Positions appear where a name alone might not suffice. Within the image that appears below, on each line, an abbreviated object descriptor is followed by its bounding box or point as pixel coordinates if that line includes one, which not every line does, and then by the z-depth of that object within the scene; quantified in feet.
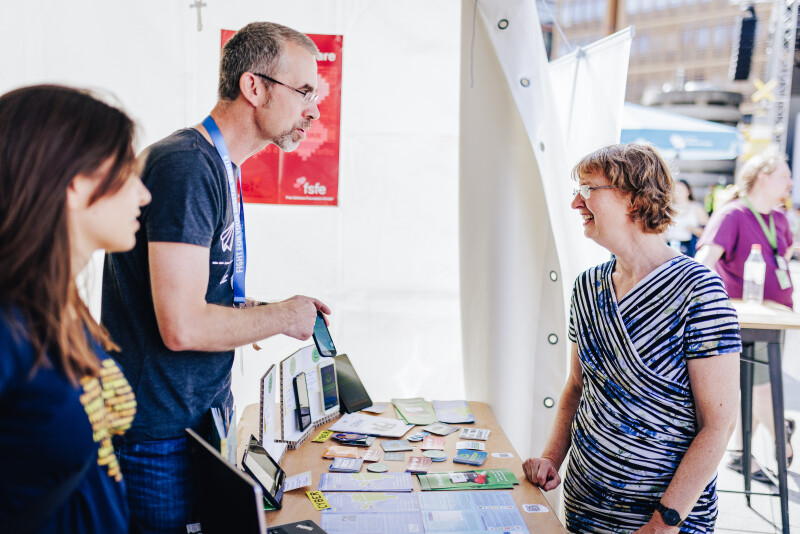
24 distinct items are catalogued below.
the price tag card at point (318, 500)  4.30
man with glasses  3.66
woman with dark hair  2.27
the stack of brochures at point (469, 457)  5.11
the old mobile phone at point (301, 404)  5.51
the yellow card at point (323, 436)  5.60
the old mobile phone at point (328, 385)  6.11
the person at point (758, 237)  11.03
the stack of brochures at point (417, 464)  4.94
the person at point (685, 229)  19.39
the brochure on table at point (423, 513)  4.04
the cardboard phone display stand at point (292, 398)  5.28
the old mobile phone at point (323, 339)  4.83
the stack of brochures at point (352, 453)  5.22
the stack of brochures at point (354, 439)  5.53
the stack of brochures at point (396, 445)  5.39
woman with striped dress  4.24
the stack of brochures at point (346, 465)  4.92
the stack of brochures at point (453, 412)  6.25
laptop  2.65
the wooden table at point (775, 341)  8.66
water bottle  10.89
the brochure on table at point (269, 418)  4.73
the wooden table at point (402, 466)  4.15
